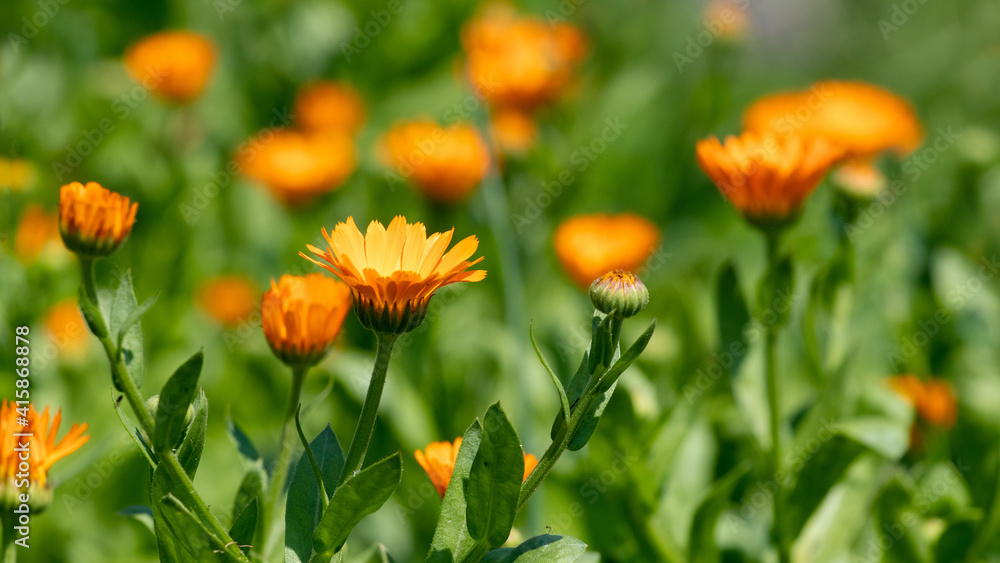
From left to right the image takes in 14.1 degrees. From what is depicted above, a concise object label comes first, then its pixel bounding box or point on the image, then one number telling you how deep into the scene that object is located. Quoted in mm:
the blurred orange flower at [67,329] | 1338
